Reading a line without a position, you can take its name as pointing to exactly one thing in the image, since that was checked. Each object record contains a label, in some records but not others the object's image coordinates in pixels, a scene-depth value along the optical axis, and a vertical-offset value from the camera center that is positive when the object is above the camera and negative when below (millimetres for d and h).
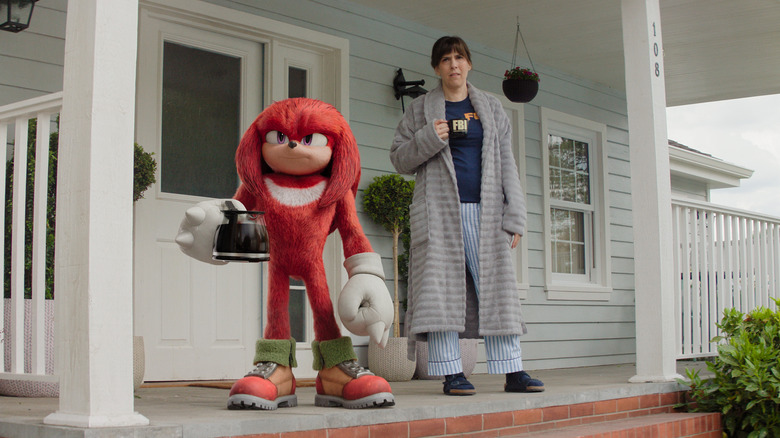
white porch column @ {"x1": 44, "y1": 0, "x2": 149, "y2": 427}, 2047 +172
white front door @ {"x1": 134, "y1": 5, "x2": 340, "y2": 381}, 4203 +568
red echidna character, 2631 +208
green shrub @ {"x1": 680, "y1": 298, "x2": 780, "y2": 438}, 3770 -505
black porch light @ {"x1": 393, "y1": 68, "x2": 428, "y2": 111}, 5340 +1298
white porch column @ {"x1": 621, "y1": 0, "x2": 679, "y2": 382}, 3971 +441
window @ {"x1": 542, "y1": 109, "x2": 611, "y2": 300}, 6848 +648
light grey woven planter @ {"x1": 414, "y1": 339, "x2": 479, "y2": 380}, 4934 -459
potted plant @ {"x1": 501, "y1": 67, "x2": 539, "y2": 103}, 5812 +1431
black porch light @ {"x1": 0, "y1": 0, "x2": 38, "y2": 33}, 3553 +1202
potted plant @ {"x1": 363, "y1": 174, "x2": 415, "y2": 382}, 5074 +488
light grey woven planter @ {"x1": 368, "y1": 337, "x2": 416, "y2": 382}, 4789 -473
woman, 3252 +237
